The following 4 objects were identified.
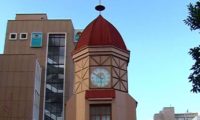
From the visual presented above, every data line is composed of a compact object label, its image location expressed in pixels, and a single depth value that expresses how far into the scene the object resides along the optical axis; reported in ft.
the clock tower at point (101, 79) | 111.34
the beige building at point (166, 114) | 421.59
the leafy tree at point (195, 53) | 64.03
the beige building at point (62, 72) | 112.88
